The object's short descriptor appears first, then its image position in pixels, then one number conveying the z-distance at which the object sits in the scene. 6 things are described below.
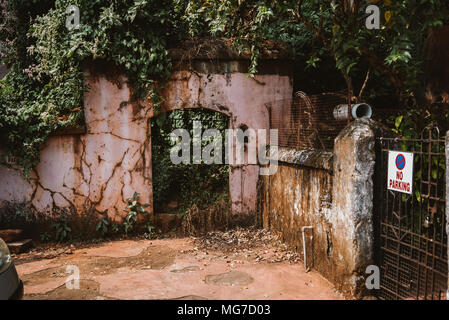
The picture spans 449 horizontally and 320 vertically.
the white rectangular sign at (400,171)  3.40
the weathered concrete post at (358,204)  3.91
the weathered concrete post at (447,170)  2.93
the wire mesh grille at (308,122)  5.22
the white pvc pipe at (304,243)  5.03
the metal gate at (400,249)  3.49
